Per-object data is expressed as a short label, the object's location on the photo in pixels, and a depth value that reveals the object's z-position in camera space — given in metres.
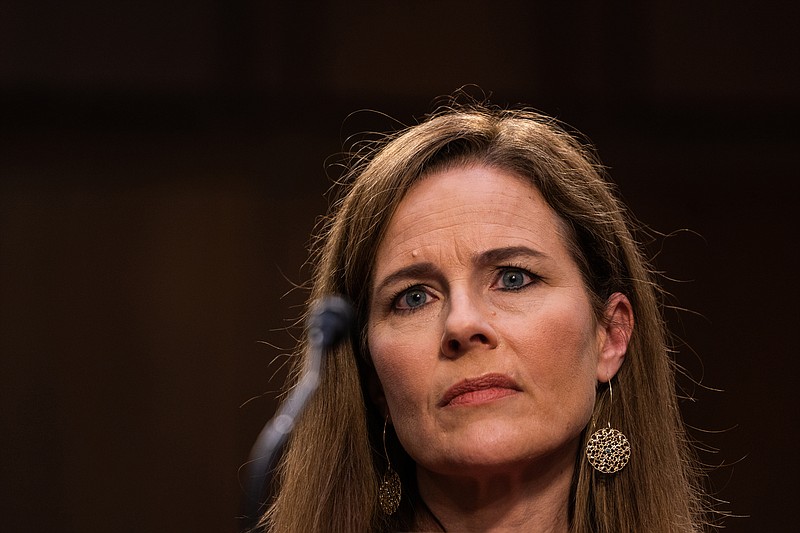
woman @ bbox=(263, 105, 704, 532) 3.60
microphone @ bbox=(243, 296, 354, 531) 3.62
